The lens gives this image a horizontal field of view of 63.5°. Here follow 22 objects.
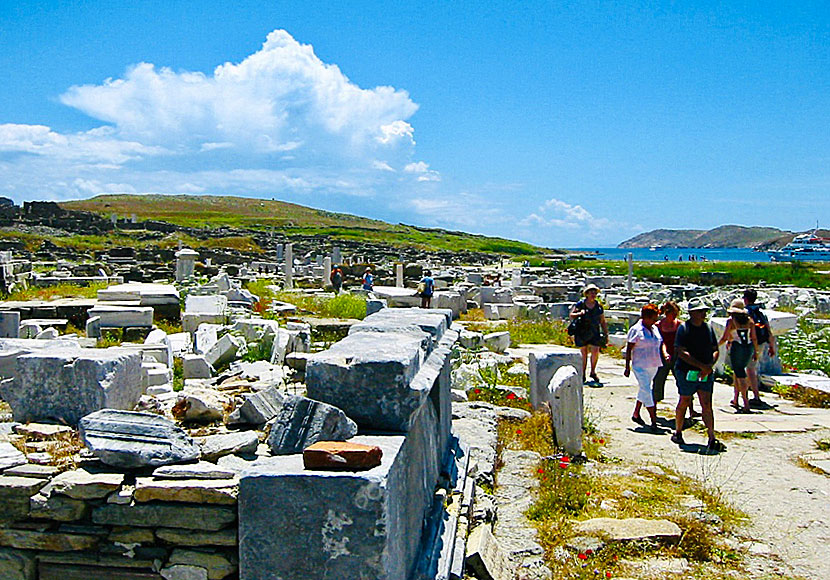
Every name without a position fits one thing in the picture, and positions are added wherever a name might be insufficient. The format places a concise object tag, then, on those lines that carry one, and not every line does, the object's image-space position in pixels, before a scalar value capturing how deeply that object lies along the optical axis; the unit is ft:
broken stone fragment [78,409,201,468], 11.02
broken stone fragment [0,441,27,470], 11.41
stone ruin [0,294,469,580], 9.29
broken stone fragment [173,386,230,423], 15.38
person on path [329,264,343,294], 75.71
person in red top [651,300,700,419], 26.71
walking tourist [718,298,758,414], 29.01
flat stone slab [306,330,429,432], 11.19
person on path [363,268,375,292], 69.31
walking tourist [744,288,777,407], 30.40
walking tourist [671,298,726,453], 22.80
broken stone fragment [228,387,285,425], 14.70
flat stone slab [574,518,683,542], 15.42
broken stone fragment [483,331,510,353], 43.32
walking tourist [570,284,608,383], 33.50
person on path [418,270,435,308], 54.65
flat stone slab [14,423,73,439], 12.88
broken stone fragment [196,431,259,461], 12.04
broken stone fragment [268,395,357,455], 10.64
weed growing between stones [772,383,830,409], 31.58
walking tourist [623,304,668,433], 26.40
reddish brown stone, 9.38
